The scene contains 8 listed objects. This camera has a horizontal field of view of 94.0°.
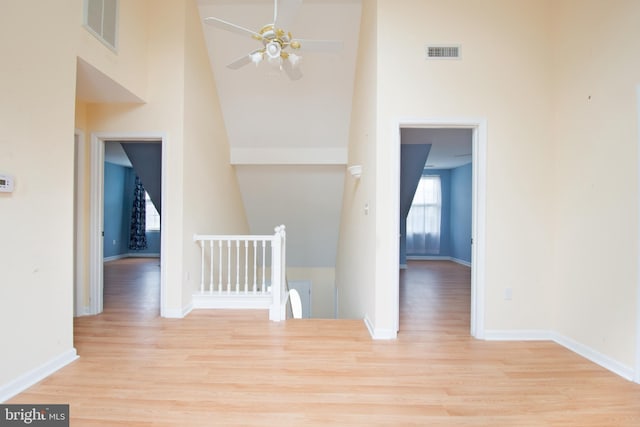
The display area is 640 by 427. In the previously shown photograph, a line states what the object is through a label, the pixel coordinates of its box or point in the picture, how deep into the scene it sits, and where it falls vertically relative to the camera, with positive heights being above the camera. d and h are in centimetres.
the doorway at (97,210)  352 +0
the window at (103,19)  263 +177
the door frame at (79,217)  350 -8
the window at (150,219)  920 -25
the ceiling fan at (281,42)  232 +147
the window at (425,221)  914 -26
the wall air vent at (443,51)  297 +161
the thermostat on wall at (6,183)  192 +17
